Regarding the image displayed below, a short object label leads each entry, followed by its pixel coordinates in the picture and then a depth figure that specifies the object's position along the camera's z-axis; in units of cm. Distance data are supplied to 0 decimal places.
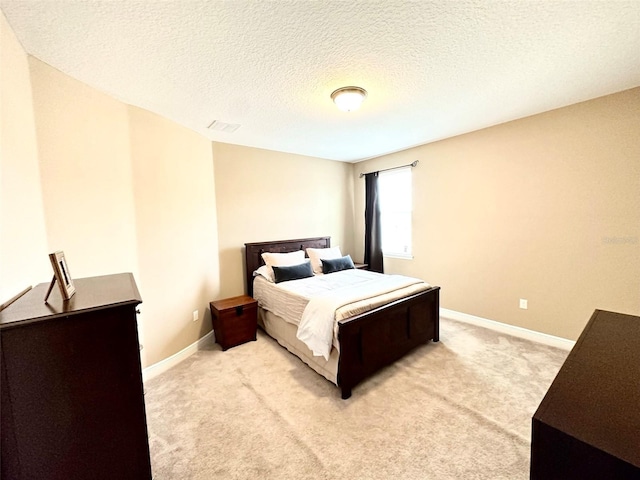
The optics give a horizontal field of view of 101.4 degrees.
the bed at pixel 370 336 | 214
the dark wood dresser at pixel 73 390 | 93
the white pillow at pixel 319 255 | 399
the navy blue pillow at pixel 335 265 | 383
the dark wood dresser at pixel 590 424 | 62
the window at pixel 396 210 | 430
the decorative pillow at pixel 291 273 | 334
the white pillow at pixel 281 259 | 364
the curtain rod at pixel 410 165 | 403
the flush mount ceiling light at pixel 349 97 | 214
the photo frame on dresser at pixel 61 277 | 113
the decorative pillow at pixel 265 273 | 343
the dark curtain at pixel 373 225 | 461
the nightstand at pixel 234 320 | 296
